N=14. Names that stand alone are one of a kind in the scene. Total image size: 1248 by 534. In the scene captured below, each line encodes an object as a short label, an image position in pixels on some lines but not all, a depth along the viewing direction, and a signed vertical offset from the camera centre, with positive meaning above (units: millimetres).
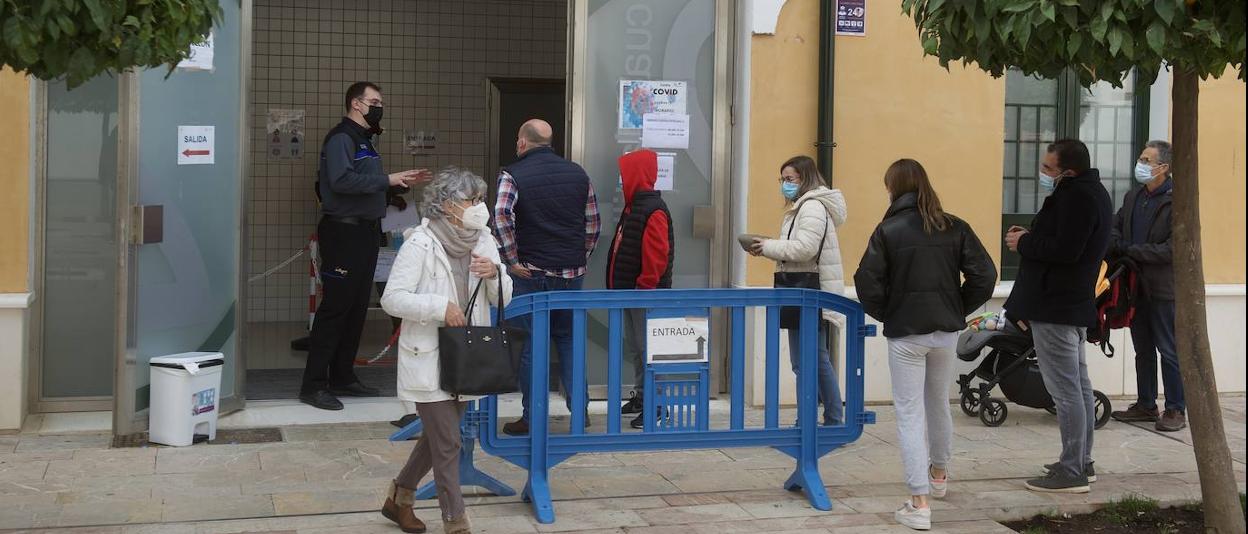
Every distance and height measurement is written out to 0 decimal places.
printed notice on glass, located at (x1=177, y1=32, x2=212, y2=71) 7629 +909
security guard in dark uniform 8250 +16
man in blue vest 7660 +61
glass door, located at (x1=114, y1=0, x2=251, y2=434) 7457 +76
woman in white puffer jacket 7445 -23
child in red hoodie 7887 -19
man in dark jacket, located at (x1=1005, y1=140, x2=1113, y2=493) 6535 -196
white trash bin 7387 -931
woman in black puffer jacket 6012 -221
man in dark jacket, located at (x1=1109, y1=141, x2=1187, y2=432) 8297 -160
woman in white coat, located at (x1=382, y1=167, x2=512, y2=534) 5488 -268
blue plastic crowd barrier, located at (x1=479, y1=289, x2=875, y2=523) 6113 -761
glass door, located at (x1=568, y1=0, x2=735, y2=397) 8695 +815
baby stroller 8328 -799
